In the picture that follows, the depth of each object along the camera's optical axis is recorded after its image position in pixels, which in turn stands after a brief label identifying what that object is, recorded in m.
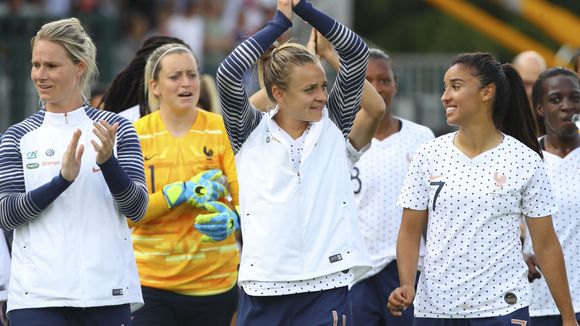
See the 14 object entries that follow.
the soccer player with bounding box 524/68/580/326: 16.05
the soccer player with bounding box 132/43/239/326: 15.77
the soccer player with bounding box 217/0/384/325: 13.30
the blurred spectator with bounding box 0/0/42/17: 35.00
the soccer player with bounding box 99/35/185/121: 18.08
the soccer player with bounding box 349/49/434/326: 17.41
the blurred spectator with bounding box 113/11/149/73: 35.87
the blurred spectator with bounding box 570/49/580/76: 19.22
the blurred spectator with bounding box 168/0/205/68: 36.81
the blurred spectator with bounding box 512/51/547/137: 22.97
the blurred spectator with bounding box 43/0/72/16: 35.94
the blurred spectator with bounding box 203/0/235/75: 37.72
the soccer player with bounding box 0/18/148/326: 13.11
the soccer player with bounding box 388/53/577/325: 13.65
